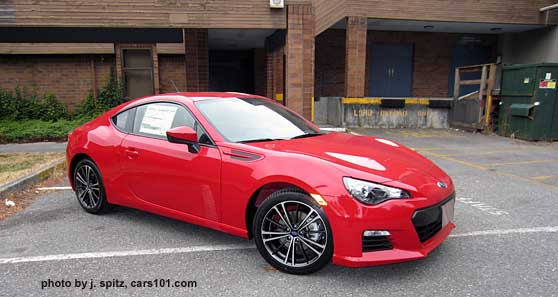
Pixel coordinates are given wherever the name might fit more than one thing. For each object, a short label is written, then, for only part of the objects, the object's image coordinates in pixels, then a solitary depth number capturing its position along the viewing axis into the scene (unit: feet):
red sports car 8.79
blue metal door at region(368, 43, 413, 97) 57.36
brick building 31.71
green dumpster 32.63
